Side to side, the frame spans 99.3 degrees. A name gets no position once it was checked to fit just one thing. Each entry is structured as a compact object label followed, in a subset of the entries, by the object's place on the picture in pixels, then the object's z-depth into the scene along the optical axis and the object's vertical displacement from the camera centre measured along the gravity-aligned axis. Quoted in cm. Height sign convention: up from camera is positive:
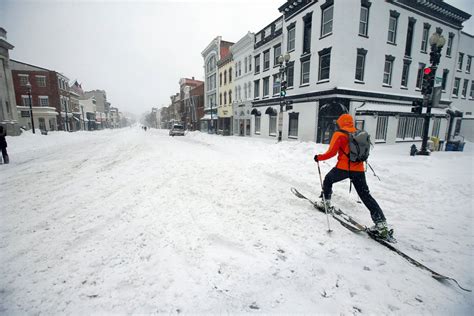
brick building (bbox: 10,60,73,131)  3741 +575
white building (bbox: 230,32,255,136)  2545 +575
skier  347 -79
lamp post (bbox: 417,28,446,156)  941 +312
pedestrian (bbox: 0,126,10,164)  844 -82
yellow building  3018 +494
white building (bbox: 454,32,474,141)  2214 +491
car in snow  3091 -73
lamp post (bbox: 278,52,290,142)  1273 +301
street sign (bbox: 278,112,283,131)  1406 +21
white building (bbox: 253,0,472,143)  1476 +536
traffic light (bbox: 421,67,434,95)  930 +211
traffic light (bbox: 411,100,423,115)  996 +108
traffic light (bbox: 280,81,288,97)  1319 +253
